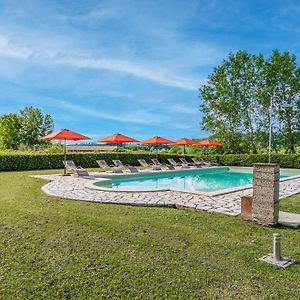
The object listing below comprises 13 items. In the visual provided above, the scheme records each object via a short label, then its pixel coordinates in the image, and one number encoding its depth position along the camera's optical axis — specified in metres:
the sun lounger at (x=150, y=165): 19.59
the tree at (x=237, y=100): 30.45
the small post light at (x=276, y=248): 4.34
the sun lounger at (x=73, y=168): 14.98
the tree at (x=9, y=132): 61.34
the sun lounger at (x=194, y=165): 22.95
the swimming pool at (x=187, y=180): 14.46
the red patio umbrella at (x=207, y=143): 25.51
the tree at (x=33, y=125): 61.44
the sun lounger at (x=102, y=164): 18.80
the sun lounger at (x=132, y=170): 17.36
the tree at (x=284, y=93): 29.09
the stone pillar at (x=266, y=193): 5.91
